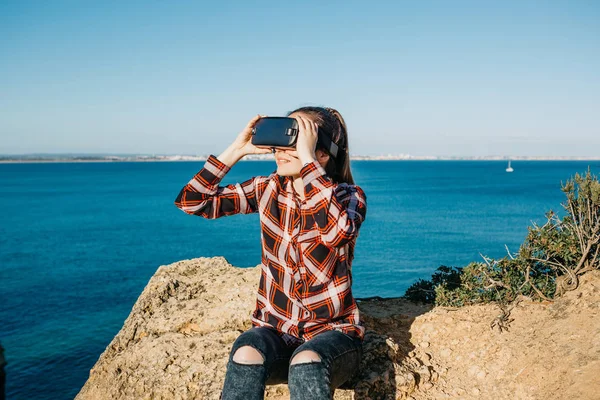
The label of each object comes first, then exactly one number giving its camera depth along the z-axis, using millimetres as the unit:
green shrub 5043
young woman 2561
